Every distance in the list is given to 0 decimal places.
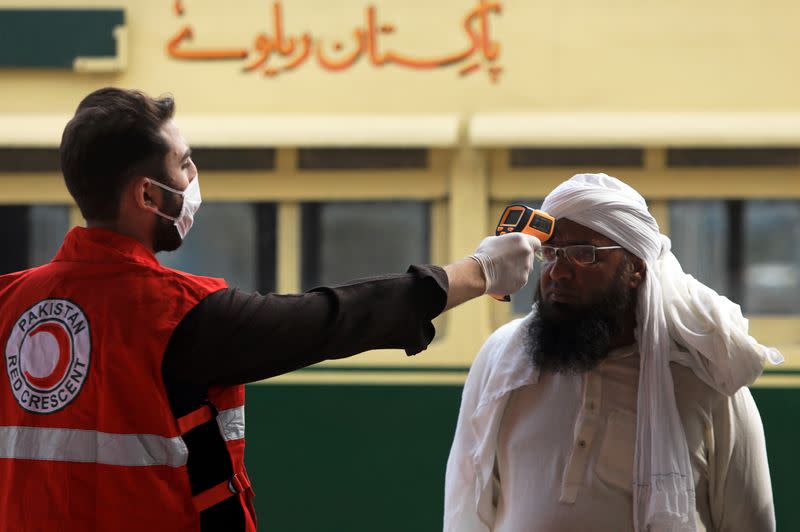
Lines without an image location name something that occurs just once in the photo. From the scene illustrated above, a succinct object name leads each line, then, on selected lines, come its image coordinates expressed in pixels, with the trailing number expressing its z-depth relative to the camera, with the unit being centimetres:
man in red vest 594
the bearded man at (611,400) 662
